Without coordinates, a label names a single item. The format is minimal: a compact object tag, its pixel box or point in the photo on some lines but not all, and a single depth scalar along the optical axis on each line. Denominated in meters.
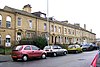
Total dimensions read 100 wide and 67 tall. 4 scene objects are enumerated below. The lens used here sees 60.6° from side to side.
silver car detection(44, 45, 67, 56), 10.68
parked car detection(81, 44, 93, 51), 18.00
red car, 8.19
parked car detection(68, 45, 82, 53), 14.01
